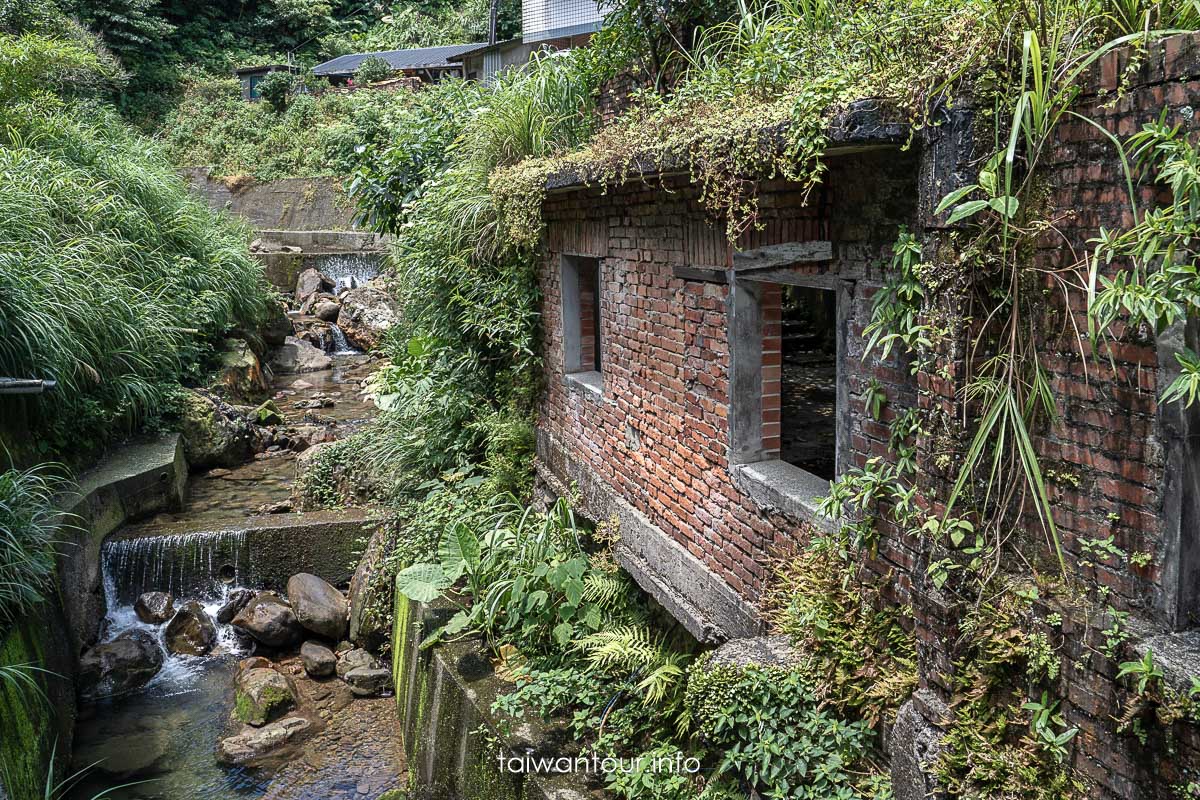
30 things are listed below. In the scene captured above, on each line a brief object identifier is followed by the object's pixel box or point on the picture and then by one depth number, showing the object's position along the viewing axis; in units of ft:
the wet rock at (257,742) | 22.24
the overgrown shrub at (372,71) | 99.86
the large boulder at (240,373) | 42.22
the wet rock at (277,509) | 32.60
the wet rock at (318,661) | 25.67
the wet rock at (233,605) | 28.22
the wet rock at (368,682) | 24.80
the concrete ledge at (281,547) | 28.81
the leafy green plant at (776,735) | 11.68
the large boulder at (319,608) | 26.84
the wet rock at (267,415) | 41.51
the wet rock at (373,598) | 25.68
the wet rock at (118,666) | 24.97
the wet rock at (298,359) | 54.70
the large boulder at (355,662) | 25.54
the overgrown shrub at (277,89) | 102.06
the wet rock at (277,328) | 54.70
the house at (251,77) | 110.22
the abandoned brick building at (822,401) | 7.95
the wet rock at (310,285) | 64.64
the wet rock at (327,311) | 62.59
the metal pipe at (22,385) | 21.04
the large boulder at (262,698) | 23.40
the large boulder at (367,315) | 60.03
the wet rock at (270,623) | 26.78
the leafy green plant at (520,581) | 18.70
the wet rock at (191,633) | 27.12
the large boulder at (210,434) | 36.40
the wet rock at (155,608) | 27.71
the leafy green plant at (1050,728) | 8.66
